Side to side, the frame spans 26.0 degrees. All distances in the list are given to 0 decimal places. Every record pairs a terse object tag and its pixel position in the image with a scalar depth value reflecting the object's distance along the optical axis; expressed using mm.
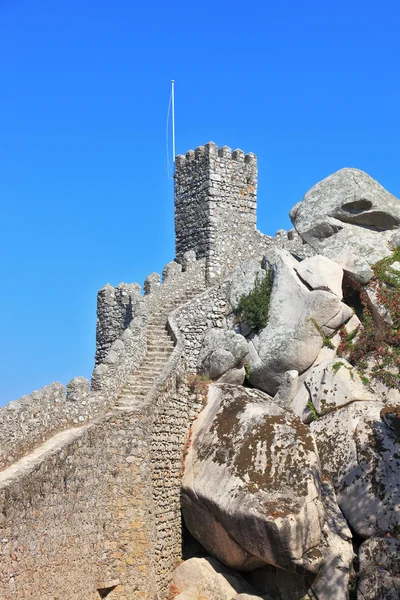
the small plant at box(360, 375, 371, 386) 24859
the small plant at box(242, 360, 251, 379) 26075
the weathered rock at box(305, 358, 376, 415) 24203
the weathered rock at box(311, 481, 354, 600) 20641
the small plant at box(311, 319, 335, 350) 26086
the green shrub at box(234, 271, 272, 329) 26625
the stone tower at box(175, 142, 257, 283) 29953
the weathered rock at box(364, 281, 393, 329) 26625
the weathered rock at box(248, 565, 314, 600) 20750
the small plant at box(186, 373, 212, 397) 23797
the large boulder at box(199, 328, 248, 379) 25656
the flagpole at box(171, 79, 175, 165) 31834
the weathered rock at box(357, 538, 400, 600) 20406
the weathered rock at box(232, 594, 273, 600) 20344
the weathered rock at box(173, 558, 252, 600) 20734
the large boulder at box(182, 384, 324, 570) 20109
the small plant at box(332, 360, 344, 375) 24672
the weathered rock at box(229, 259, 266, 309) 27484
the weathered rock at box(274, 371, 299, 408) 25288
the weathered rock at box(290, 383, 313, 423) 24406
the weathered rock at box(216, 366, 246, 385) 25688
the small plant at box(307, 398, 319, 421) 24203
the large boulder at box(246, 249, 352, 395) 25875
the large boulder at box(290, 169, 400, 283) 29328
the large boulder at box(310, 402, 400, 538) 21984
